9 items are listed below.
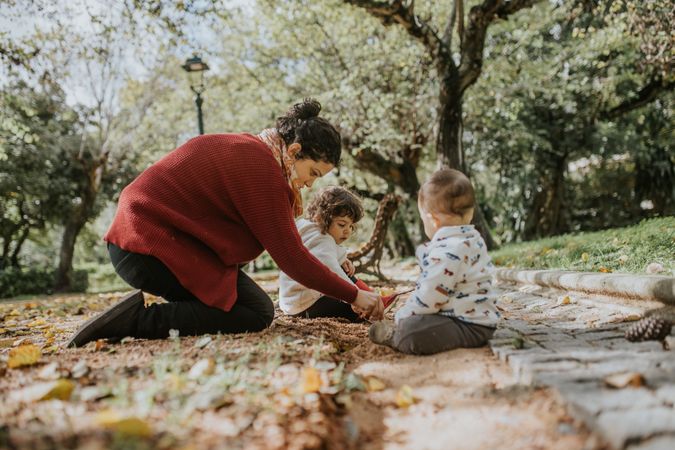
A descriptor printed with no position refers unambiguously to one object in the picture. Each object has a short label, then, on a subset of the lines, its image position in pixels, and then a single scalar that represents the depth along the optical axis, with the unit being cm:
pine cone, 229
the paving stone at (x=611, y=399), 151
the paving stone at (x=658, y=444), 128
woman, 288
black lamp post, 902
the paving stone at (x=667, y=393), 156
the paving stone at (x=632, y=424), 133
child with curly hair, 392
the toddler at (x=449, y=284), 252
